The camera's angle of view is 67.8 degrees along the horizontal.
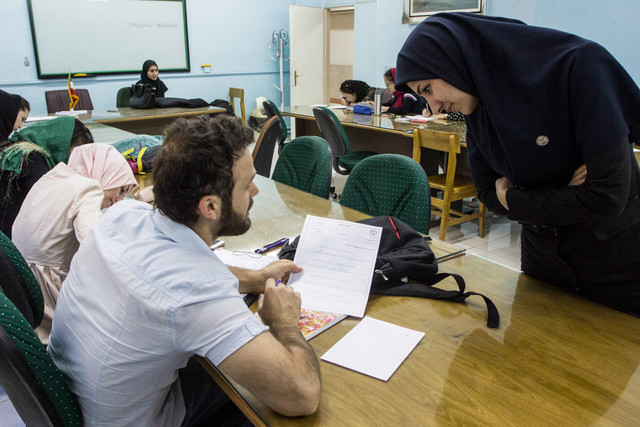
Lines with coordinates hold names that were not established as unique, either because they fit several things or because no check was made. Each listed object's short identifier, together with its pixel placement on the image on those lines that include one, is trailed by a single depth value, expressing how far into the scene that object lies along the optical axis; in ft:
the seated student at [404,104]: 15.97
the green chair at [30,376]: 2.63
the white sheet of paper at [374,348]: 3.19
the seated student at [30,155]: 6.42
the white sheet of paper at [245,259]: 4.61
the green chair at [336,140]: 13.32
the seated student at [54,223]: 5.47
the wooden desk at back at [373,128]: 13.03
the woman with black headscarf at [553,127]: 3.38
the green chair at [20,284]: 4.04
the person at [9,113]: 7.90
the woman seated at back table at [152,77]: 19.67
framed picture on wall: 17.58
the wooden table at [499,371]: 2.76
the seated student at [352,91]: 18.88
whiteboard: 20.07
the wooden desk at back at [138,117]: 14.80
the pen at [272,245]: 5.11
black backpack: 4.07
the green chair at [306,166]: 8.07
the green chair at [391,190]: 6.43
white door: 24.73
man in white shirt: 2.74
